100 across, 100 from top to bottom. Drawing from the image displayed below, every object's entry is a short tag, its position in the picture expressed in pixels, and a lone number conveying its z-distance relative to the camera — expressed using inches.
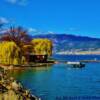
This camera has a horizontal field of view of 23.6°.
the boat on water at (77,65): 2710.9
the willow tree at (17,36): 2870.0
